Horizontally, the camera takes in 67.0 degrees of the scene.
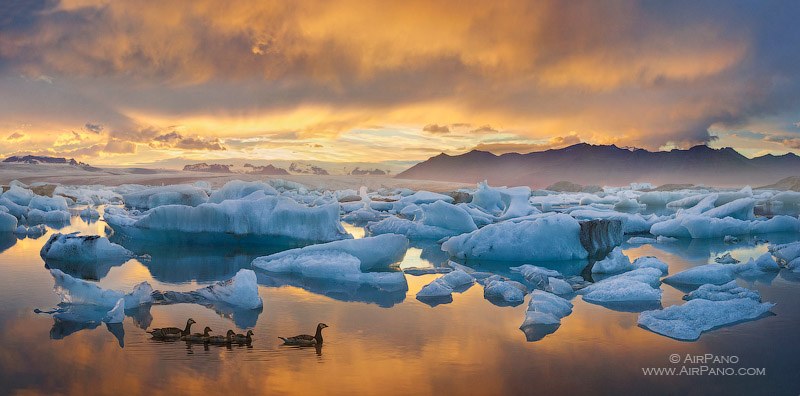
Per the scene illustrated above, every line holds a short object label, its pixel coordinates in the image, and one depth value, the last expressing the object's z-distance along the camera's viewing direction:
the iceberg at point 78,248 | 12.91
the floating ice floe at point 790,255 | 12.67
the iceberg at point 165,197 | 21.81
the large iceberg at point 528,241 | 13.65
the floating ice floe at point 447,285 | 9.79
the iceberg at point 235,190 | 21.42
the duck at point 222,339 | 6.86
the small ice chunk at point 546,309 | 8.00
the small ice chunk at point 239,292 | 8.69
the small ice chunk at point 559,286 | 9.95
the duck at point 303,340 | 6.84
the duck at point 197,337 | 6.93
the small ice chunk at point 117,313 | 7.74
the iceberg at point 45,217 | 23.23
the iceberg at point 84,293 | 8.27
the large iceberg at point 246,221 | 15.78
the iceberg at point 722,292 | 9.09
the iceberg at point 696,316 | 7.59
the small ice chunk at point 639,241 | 18.23
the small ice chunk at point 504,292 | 9.47
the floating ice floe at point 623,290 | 9.39
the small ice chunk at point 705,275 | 10.79
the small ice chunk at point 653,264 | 12.03
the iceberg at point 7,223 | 19.08
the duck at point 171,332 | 7.00
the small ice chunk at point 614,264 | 12.19
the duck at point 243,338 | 6.86
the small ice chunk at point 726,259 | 13.58
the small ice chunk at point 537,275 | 10.82
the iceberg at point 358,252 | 11.77
